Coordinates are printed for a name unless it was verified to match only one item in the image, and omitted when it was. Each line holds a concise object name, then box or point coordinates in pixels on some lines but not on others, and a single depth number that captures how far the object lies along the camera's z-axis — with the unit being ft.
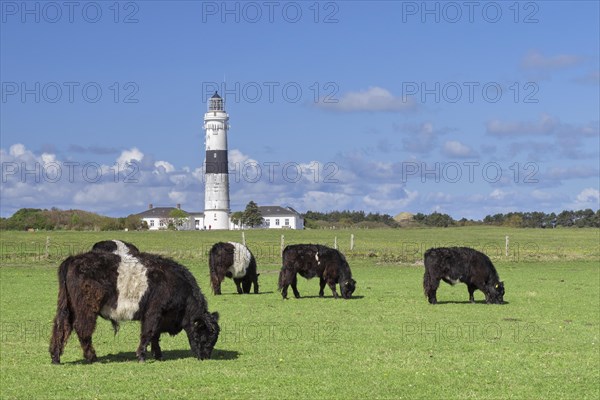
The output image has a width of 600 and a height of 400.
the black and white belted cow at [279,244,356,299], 88.43
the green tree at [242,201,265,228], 453.99
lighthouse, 370.12
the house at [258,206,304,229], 510.95
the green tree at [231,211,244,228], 453.70
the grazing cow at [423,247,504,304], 83.20
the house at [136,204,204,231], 488.76
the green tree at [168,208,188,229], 477.77
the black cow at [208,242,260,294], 94.27
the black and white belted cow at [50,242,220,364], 46.70
